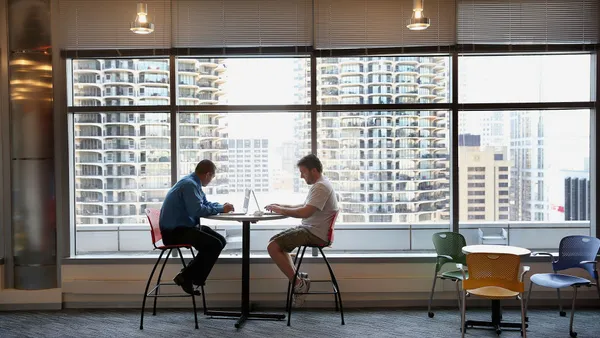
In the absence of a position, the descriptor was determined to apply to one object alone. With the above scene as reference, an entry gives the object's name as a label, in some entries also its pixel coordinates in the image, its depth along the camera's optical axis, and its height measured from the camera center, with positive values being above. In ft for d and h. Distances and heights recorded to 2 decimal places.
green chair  20.15 -2.94
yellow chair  15.67 -3.01
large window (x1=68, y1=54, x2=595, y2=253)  21.86 +0.53
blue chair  18.52 -3.24
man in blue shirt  18.89 -2.26
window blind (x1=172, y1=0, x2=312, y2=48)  21.68 +4.61
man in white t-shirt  19.01 -2.31
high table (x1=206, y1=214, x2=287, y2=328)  19.17 -4.20
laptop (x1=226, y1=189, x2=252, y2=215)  19.94 -1.38
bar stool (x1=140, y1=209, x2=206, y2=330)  18.94 -2.70
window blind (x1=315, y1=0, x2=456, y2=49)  21.59 +4.54
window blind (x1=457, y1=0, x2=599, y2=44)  21.56 +4.57
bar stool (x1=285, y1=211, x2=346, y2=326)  18.97 -4.11
